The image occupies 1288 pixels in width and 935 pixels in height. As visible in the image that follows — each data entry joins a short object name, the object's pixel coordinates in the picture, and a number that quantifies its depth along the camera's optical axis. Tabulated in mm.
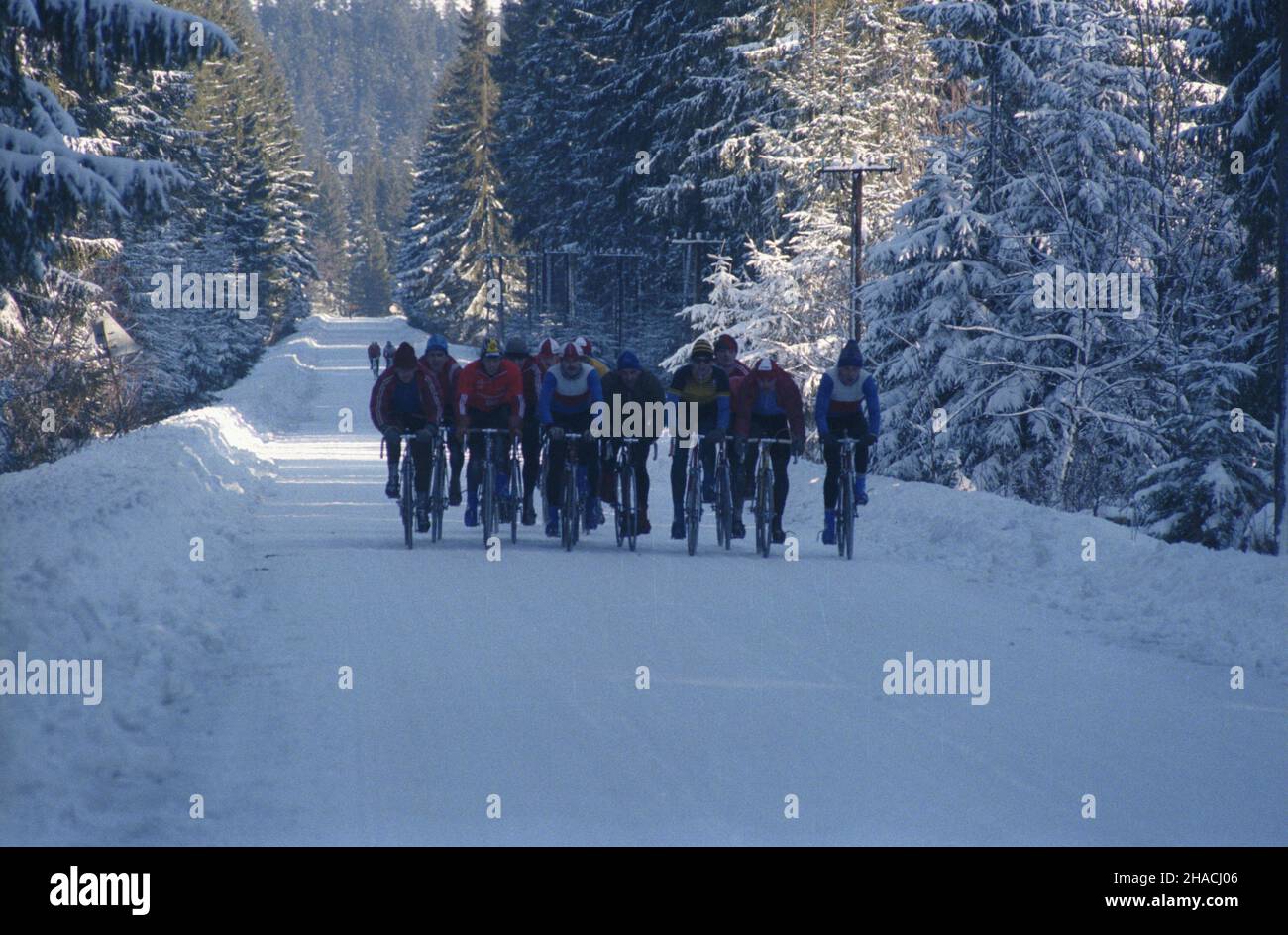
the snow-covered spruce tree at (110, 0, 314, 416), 41781
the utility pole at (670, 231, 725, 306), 40688
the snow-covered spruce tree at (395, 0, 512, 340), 79438
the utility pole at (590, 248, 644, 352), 48744
